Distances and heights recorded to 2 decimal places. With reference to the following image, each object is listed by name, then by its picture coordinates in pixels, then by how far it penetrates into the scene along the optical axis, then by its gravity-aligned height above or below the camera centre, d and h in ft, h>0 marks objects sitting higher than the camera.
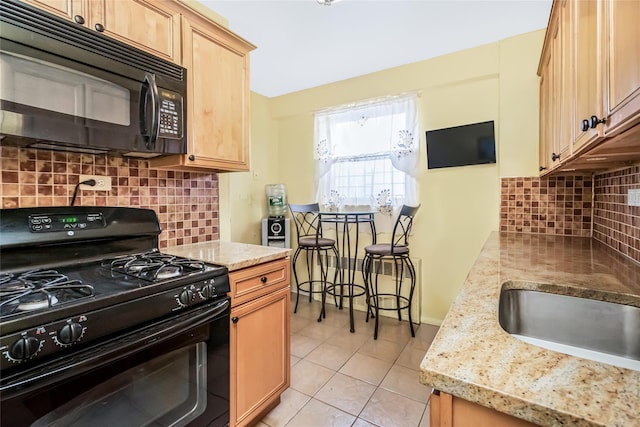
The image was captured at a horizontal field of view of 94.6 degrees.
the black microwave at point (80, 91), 3.35 +1.57
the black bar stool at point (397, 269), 8.76 -2.05
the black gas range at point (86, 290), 2.58 -0.90
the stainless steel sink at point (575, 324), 3.14 -1.39
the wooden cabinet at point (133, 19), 3.88 +2.76
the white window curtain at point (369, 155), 9.75 +1.85
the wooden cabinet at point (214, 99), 5.29 +2.12
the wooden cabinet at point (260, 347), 4.63 -2.39
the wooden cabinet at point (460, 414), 1.61 -1.17
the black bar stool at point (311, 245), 10.11 -1.29
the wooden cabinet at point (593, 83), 2.31 +1.29
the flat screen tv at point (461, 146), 8.47 +1.81
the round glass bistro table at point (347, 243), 10.10 -1.36
